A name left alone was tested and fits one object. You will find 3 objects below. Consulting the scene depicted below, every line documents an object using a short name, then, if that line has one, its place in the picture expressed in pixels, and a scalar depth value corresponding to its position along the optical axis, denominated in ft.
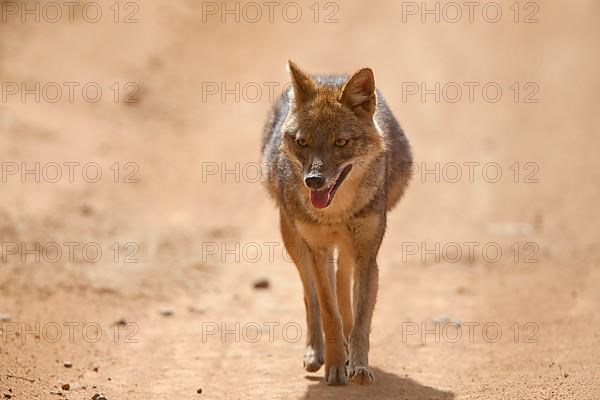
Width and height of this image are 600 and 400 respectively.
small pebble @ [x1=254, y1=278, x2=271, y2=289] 70.33
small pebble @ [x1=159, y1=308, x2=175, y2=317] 63.77
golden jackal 47.14
